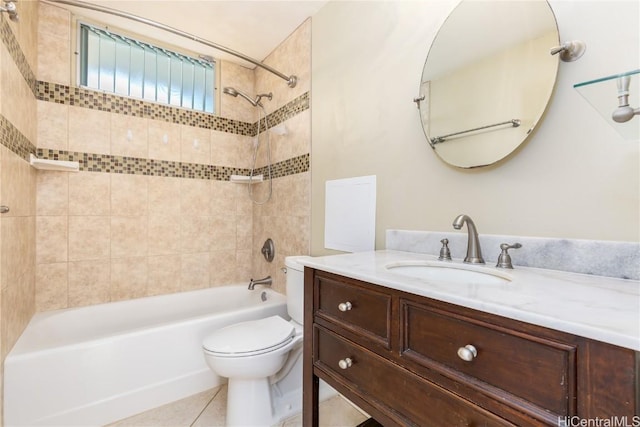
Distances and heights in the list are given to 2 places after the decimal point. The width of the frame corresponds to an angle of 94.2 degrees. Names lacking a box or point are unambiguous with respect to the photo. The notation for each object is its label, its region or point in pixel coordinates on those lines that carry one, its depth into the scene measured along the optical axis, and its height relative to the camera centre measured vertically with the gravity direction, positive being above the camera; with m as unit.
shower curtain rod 1.65 +1.13
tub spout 2.52 -0.57
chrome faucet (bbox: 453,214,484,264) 1.08 -0.11
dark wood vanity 0.49 -0.32
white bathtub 1.43 -0.82
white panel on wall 1.64 +0.01
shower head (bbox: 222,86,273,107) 2.33 +0.98
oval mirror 1.00 +0.52
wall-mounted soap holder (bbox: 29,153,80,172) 1.80 +0.31
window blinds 2.17 +1.14
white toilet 1.44 -0.76
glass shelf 0.65 +0.29
